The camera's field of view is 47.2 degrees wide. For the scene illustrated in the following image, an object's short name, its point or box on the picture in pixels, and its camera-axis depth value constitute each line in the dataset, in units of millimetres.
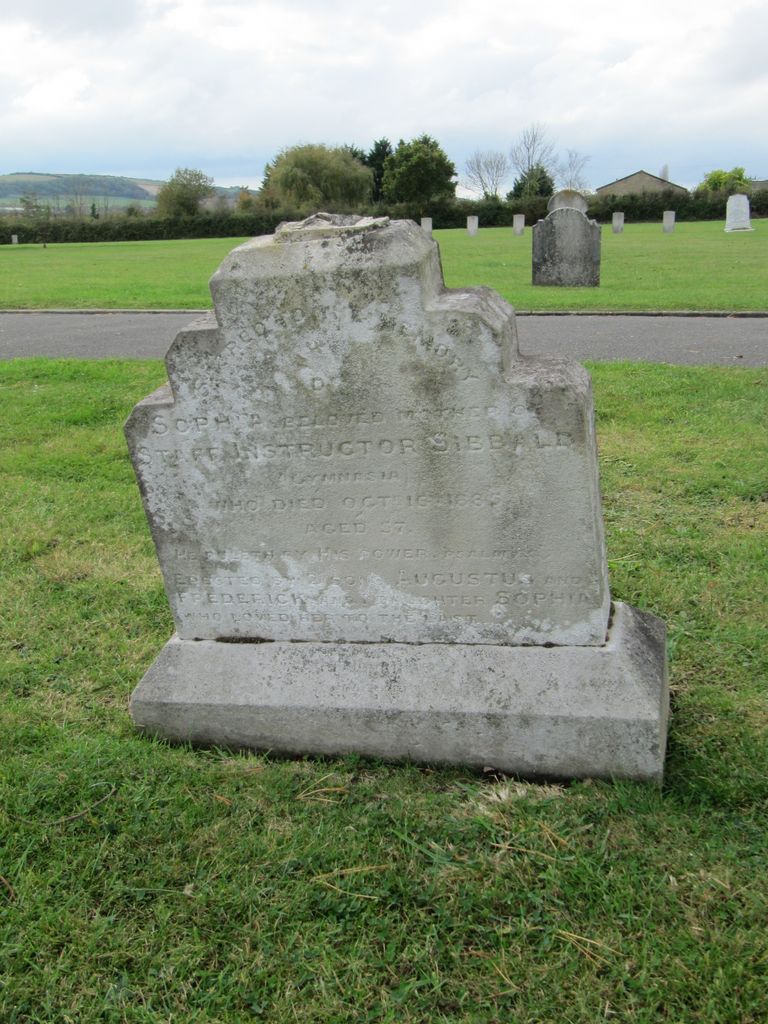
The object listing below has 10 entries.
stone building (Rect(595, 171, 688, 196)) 80250
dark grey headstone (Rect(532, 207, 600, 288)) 15555
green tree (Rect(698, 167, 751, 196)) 54394
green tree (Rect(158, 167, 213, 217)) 54925
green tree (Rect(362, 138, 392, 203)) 62250
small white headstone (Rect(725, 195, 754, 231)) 34219
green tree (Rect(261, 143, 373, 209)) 56528
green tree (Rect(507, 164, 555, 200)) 54531
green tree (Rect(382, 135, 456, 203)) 54719
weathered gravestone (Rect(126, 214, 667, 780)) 2805
